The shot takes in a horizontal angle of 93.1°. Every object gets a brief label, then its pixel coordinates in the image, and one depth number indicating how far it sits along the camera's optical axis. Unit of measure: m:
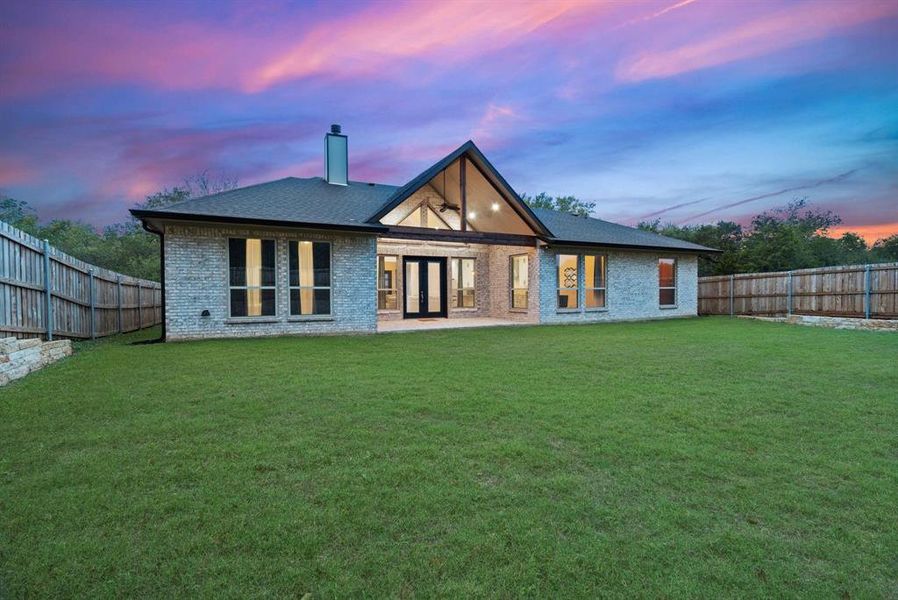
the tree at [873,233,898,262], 28.32
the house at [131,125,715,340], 10.18
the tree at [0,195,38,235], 28.67
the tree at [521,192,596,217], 40.47
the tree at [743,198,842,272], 23.81
